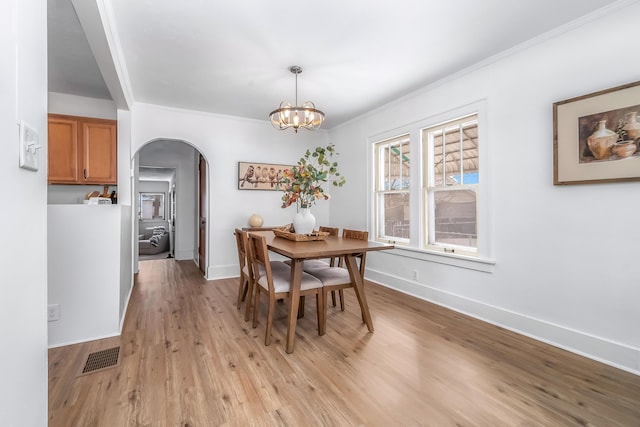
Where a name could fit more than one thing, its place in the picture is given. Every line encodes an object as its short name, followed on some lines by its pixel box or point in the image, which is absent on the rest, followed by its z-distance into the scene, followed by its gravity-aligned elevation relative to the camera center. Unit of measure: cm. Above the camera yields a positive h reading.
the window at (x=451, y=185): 326 +32
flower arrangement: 283 +30
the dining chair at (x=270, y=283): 245 -59
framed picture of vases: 212 +57
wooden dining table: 231 -31
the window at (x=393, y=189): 413 +35
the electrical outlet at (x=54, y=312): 244 -79
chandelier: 300 +102
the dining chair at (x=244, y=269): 291 -57
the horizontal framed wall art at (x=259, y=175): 493 +65
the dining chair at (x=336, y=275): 269 -58
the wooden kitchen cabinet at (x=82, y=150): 357 +78
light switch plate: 83 +20
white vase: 300 -8
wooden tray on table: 288 -22
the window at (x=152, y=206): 1282 +36
